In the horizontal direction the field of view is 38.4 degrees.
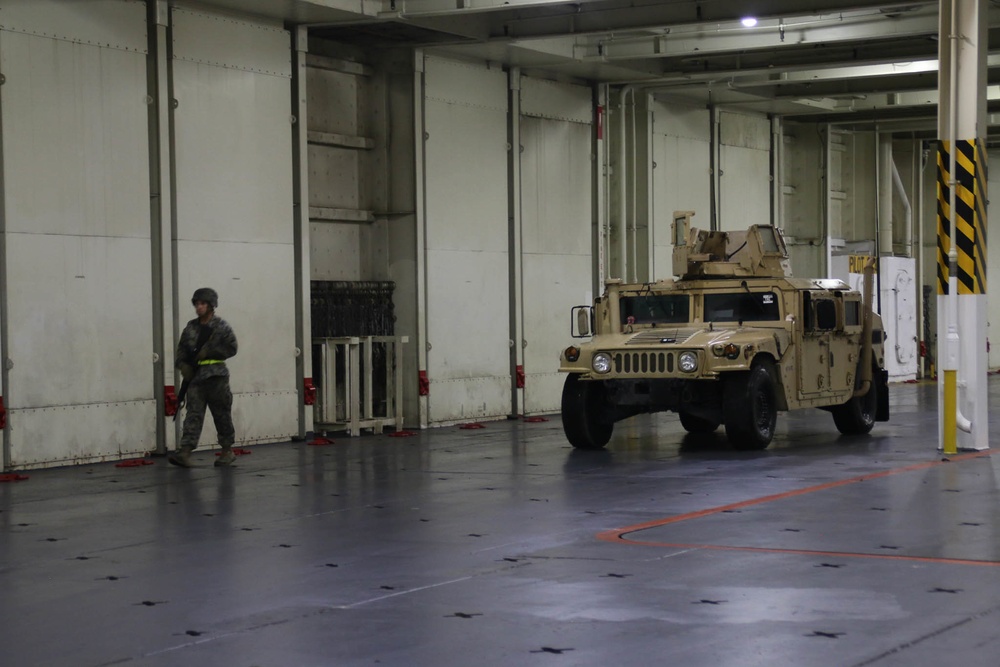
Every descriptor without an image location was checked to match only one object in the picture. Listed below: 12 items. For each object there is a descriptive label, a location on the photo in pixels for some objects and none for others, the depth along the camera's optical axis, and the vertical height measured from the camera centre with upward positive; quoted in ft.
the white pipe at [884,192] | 90.17 +6.95
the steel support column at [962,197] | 43.52 +3.18
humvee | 45.19 -1.38
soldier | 43.93 -1.61
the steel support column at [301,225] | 54.03 +3.27
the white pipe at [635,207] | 72.84 +5.05
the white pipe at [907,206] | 91.56 +6.16
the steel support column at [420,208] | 58.90 +4.19
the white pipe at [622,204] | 71.38 +5.12
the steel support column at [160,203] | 48.26 +3.73
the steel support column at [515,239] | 64.49 +3.13
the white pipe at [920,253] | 93.04 +3.22
